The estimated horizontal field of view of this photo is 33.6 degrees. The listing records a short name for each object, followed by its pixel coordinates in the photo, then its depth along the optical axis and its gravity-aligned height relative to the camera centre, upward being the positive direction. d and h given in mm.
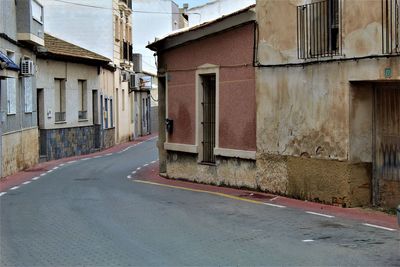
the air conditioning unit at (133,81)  42934 +2011
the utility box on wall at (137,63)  45688 +3423
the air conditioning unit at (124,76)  41022 +2282
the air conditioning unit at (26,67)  21859 +1511
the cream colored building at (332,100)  11992 +216
